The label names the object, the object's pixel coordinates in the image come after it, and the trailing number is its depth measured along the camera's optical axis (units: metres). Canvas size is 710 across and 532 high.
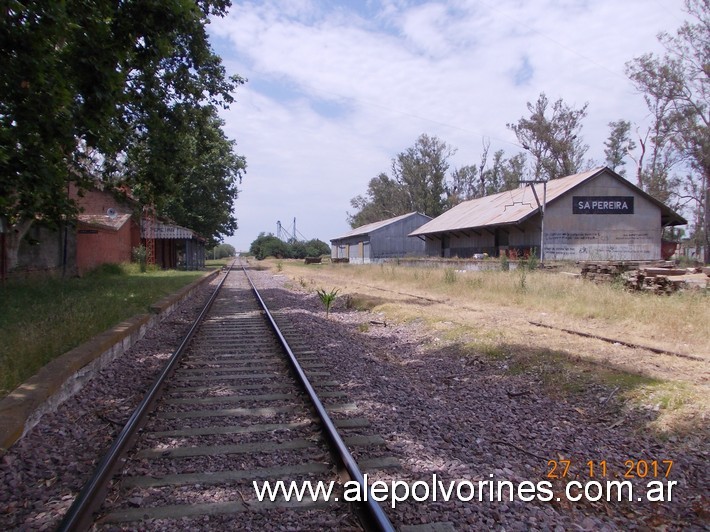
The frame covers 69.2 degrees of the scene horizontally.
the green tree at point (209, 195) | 41.09
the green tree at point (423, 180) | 78.12
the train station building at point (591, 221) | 31.45
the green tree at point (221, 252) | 171.65
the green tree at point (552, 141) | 52.69
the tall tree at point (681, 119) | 38.16
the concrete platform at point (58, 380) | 4.47
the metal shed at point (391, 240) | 55.41
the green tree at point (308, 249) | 100.76
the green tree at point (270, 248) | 104.12
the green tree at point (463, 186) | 79.25
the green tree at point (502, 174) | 72.62
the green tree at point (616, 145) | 55.19
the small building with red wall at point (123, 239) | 22.72
